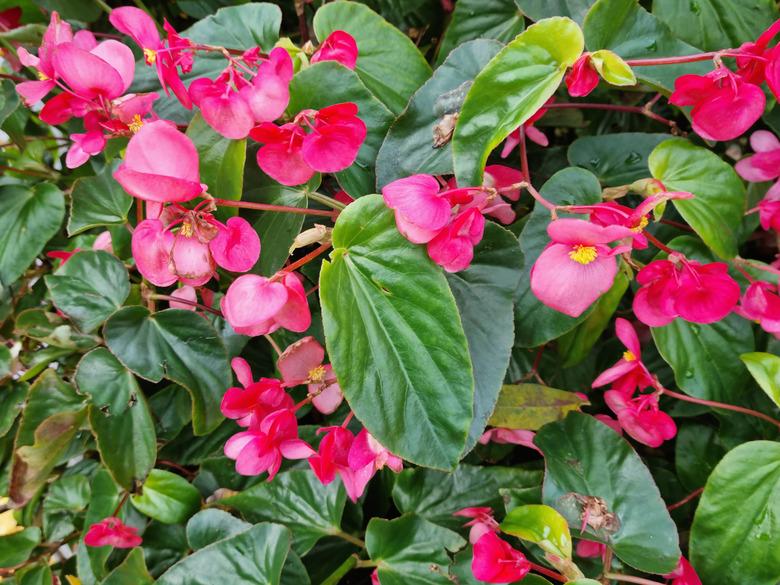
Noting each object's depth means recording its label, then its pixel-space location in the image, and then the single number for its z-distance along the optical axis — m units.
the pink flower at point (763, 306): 0.55
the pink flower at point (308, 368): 0.55
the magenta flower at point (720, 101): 0.48
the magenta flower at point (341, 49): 0.53
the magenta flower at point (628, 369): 0.58
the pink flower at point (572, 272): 0.41
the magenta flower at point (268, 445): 0.52
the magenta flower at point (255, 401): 0.52
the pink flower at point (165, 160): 0.40
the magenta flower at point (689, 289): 0.50
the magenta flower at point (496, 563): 0.49
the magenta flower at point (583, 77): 0.47
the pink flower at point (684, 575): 0.55
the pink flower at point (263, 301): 0.44
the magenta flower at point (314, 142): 0.44
